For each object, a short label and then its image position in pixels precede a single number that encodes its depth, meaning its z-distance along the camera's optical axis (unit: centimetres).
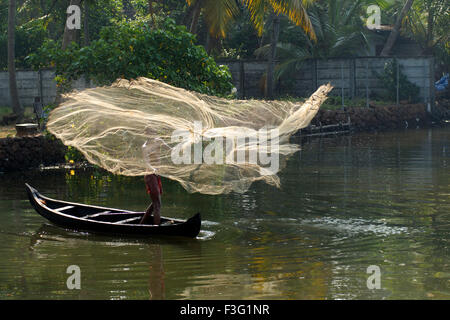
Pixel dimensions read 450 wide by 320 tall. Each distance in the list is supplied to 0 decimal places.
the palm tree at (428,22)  3850
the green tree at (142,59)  2125
